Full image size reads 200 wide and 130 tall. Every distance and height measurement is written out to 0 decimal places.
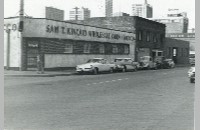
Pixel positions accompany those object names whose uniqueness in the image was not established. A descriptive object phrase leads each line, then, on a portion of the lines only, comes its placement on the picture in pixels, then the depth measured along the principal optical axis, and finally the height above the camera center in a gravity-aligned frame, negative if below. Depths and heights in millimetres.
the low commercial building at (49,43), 27141 +1354
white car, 26031 -494
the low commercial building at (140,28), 46188 +4381
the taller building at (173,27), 81100 +8022
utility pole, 16266 +2299
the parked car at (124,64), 30656 -389
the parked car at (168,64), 41381 -492
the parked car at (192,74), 18797 -791
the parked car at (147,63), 36094 -335
